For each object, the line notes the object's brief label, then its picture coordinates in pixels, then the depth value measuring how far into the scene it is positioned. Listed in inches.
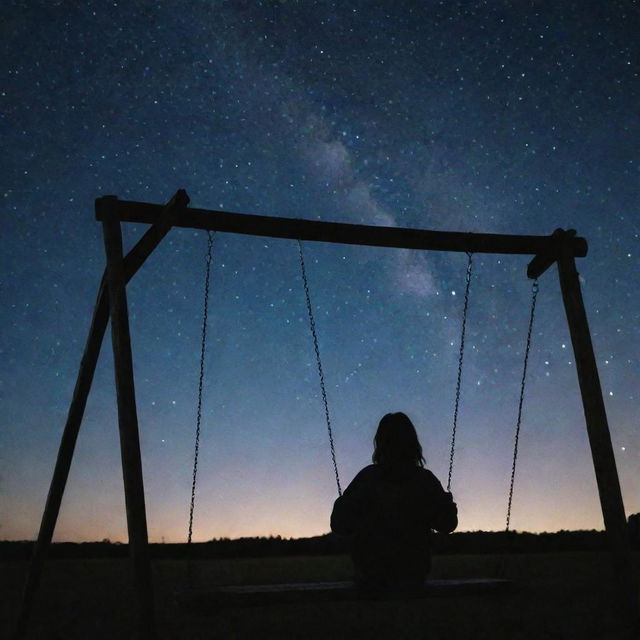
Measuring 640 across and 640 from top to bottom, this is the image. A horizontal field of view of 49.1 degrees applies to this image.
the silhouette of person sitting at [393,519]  154.2
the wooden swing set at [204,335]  151.1
